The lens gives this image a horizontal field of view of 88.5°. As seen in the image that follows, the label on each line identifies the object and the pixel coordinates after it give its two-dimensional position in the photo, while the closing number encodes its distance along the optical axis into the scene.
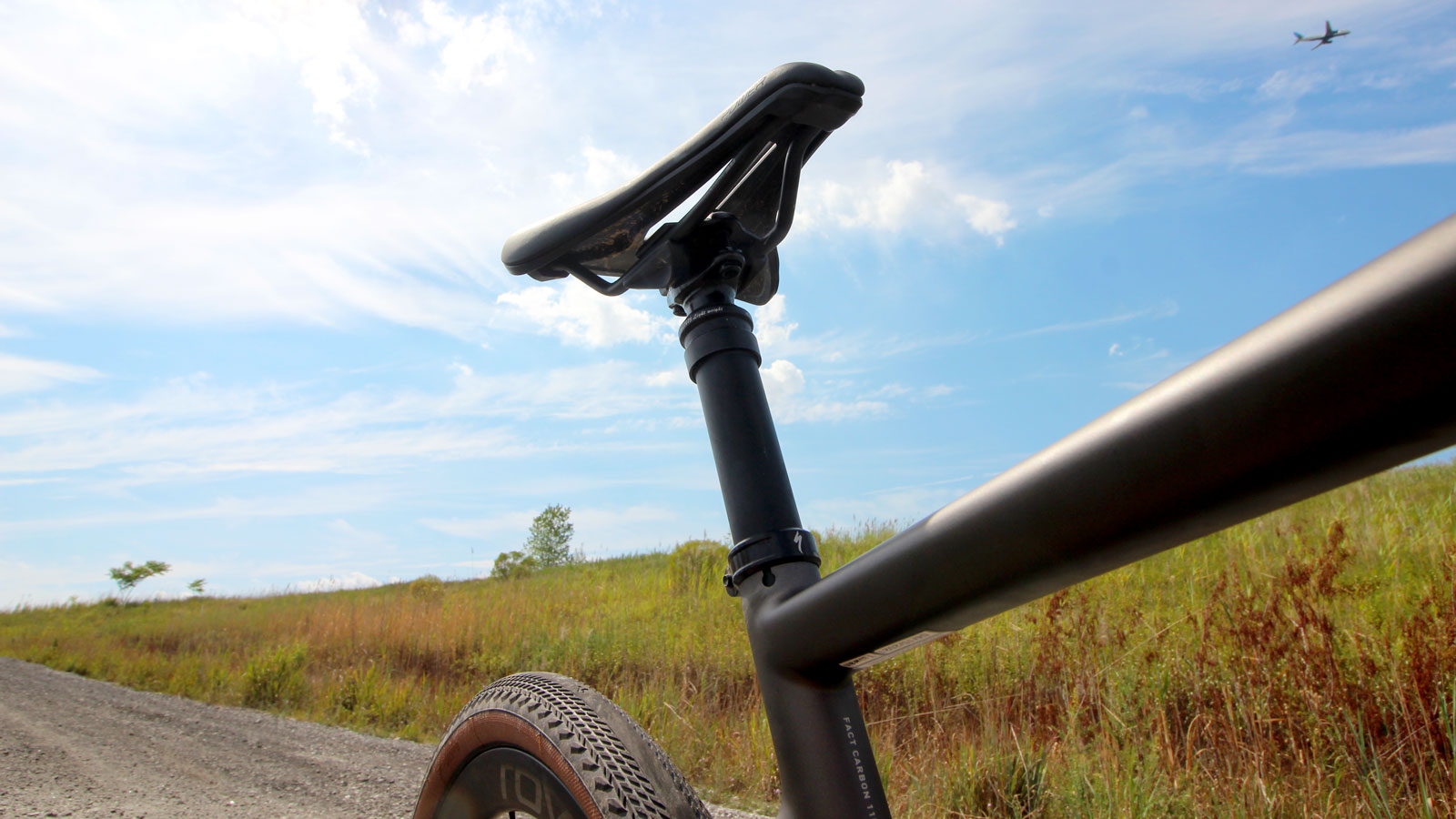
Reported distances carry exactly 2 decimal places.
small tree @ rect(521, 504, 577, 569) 31.48
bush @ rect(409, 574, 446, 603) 12.28
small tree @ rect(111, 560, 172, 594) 28.75
